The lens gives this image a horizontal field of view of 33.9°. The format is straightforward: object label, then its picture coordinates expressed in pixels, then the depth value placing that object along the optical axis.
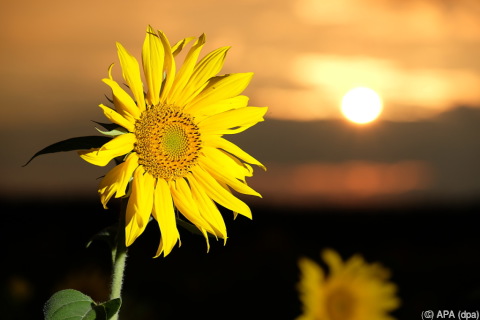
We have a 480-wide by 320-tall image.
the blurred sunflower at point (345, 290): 5.54
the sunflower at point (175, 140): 2.54
